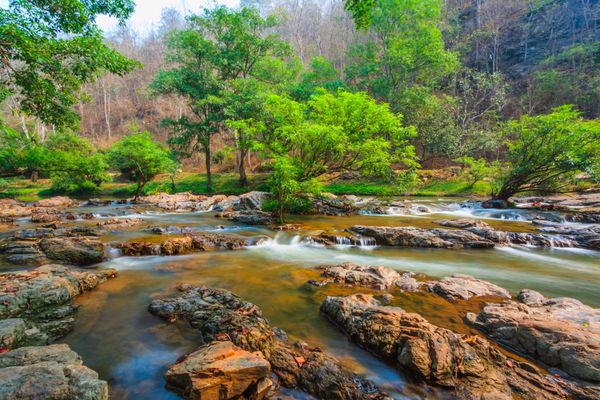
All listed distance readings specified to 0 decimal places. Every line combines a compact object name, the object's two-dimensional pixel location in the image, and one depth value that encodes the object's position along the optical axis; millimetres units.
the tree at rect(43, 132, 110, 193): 9625
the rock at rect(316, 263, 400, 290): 6062
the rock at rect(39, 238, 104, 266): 7199
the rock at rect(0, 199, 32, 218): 15222
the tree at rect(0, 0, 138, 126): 7156
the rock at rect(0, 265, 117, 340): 4219
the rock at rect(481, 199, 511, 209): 17578
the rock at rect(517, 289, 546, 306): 5187
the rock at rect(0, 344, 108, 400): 2350
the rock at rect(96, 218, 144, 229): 11873
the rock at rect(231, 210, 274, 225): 13266
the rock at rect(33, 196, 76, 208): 20019
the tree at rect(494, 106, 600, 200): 14586
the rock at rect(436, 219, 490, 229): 11565
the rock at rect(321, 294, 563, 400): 3158
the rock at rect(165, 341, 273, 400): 2871
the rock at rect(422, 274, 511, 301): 5562
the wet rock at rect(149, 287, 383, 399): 3213
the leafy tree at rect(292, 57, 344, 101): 29311
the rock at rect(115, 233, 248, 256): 8156
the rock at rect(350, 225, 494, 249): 9578
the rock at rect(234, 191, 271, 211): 16672
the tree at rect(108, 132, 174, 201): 20641
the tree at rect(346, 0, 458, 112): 29844
